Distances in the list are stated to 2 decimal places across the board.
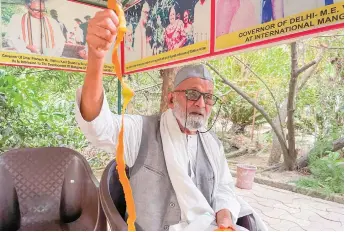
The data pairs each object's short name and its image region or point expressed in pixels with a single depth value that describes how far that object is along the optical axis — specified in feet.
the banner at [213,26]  4.65
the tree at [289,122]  12.37
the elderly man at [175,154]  3.85
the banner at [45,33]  8.29
